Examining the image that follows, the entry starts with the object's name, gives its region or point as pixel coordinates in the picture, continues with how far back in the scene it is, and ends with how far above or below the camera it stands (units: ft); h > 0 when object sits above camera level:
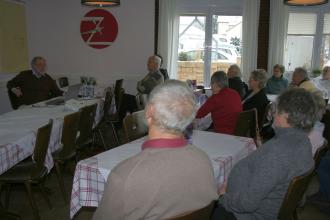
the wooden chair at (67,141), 9.54 -2.61
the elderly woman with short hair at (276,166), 5.37 -1.79
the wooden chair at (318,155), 6.47 -1.91
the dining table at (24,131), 7.87 -2.13
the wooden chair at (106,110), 14.80 -2.64
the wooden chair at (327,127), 11.37 -2.46
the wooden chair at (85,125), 11.02 -2.47
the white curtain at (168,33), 21.33 +0.92
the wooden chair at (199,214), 3.76 -1.83
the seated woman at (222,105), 11.12 -1.77
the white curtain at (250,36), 20.98 +0.78
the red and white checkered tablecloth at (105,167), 6.34 -2.16
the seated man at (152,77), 17.85 -1.48
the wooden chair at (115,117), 15.83 -3.12
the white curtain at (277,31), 20.94 +1.08
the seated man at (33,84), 15.62 -1.62
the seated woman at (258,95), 13.10 -1.69
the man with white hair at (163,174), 3.89 -1.41
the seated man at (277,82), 19.65 -1.79
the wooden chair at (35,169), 8.24 -2.95
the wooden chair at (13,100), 15.31 -2.28
